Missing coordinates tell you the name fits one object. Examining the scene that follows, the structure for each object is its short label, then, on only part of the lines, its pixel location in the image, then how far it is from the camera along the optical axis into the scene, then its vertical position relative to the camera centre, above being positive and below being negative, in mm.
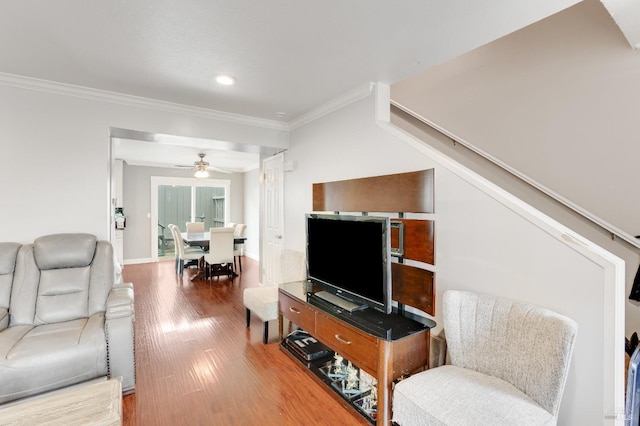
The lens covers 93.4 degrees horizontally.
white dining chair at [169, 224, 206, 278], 5863 -759
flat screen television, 2121 -349
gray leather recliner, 1935 -818
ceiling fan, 6120 +966
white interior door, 4379 -56
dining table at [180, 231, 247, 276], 5801 -504
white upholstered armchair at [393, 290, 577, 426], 1420 -856
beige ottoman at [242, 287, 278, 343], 3094 -943
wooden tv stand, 1852 -861
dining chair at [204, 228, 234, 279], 5457 -608
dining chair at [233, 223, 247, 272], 6716 -377
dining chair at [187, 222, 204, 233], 7355 -308
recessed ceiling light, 2625 +1204
